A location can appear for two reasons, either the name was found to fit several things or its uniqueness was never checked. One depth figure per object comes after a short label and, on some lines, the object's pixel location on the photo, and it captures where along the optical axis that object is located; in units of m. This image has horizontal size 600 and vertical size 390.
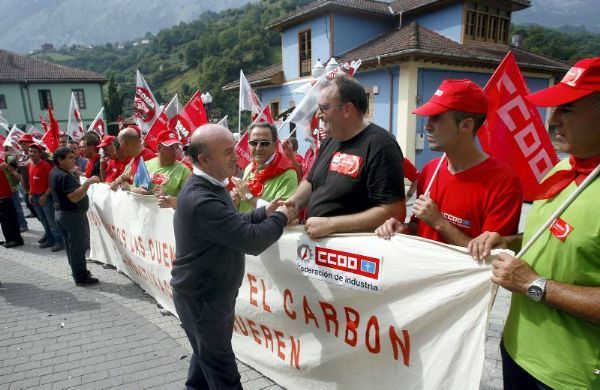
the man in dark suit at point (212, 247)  2.31
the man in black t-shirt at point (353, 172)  2.37
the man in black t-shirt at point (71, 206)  5.24
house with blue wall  14.38
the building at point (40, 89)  40.03
